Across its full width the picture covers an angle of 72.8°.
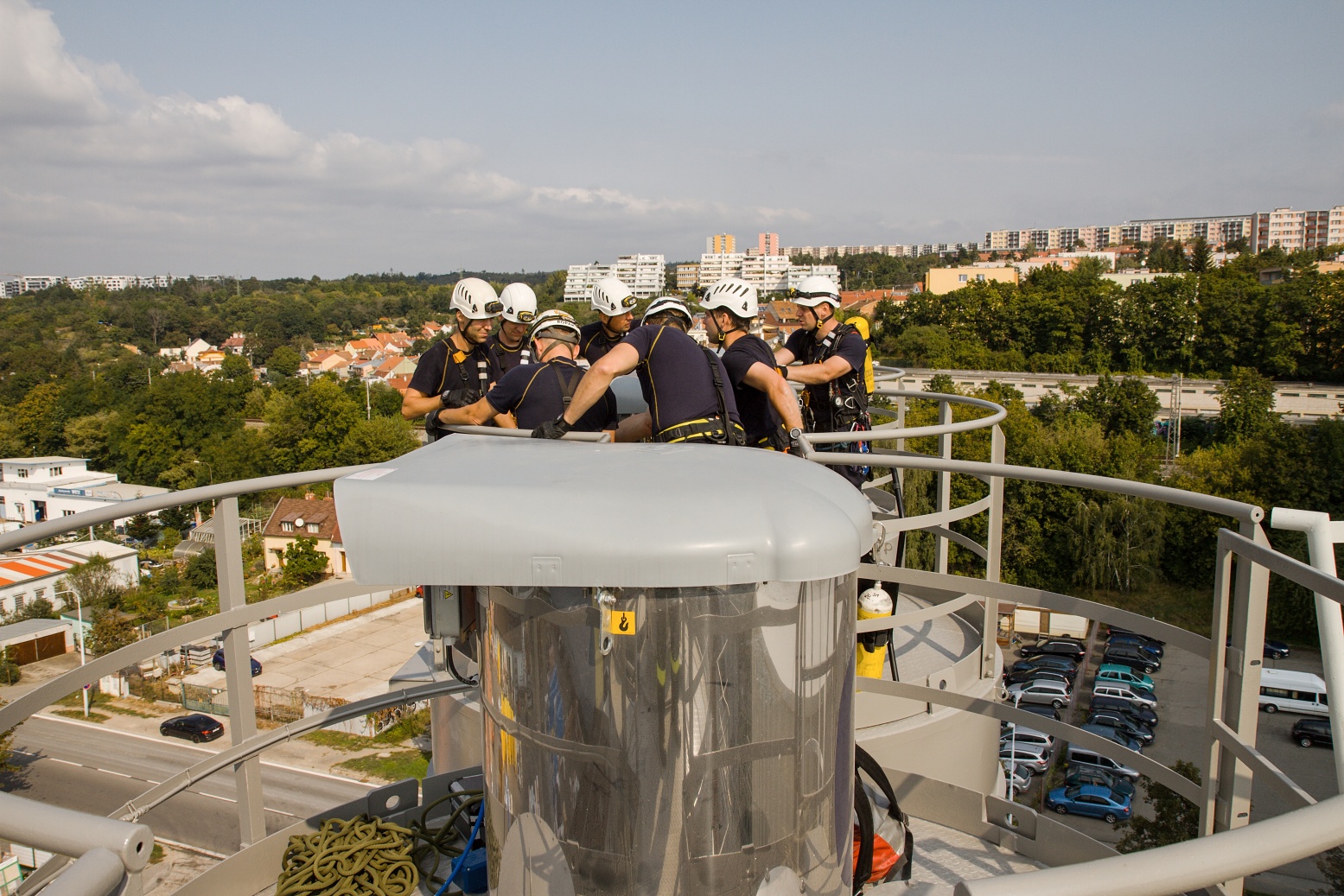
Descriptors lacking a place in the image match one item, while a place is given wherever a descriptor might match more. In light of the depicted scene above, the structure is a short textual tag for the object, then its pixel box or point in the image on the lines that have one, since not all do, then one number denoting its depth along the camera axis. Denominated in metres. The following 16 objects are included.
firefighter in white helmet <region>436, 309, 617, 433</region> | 4.85
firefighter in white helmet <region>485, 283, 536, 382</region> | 6.44
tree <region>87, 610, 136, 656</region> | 34.25
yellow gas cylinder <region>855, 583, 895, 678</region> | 5.81
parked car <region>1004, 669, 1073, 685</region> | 30.59
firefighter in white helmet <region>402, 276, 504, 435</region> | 6.12
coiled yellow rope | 3.15
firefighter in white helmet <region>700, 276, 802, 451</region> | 4.86
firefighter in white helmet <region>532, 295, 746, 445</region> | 3.95
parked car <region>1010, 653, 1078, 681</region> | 31.83
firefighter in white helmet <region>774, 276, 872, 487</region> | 6.66
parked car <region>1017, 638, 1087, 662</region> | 33.91
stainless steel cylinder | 2.15
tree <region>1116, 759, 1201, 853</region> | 18.92
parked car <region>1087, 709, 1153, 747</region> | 26.22
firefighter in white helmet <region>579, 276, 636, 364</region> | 6.46
